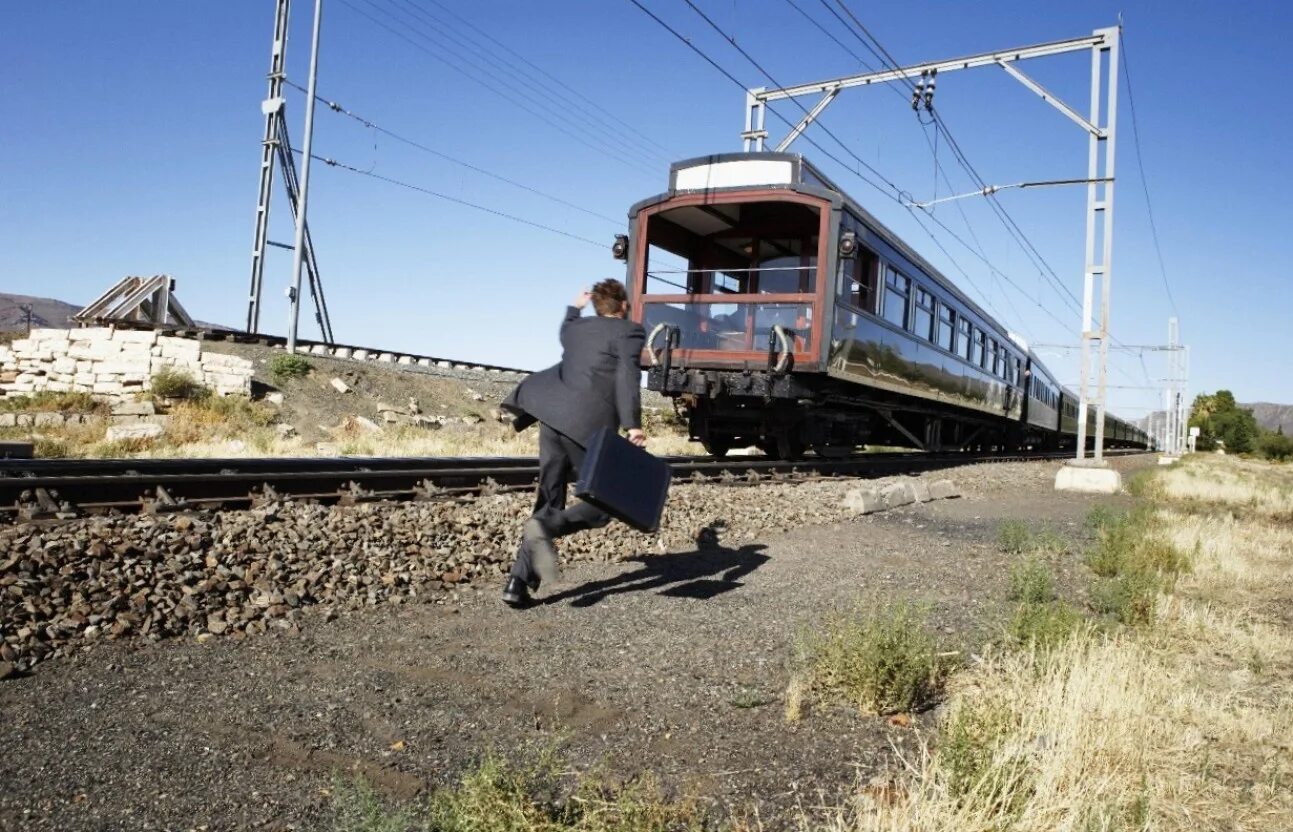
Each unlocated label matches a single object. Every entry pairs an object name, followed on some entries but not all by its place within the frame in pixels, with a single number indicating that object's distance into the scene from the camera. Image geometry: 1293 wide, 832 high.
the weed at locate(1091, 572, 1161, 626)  5.13
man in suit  4.87
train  11.37
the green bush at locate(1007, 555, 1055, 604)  5.41
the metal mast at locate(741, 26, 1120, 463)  14.89
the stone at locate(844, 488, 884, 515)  9.62
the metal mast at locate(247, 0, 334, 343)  22.75
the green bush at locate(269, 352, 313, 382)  19.05
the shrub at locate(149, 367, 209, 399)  16.94
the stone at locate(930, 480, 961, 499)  11.91
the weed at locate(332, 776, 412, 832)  2.20
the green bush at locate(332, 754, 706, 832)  2.27
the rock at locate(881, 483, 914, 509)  10.41
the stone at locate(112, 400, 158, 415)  16.12
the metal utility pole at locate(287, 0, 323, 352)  20.45
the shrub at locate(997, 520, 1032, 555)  7.69
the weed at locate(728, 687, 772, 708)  3.54
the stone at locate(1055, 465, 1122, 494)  15.31
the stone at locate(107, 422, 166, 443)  14.19
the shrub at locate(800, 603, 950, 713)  3.57
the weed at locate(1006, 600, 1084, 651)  4.07
